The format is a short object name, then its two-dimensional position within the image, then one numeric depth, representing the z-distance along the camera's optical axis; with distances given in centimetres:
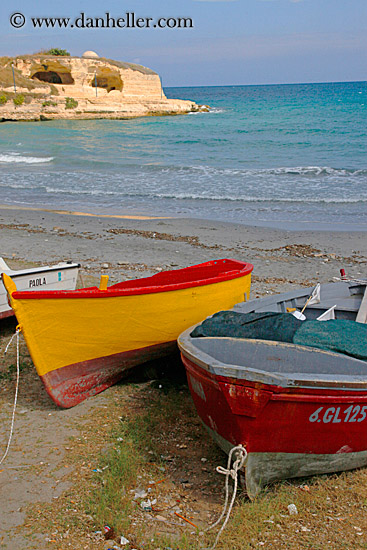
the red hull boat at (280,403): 397
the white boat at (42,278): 707
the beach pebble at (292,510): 412
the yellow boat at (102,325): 535
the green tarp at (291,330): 442
